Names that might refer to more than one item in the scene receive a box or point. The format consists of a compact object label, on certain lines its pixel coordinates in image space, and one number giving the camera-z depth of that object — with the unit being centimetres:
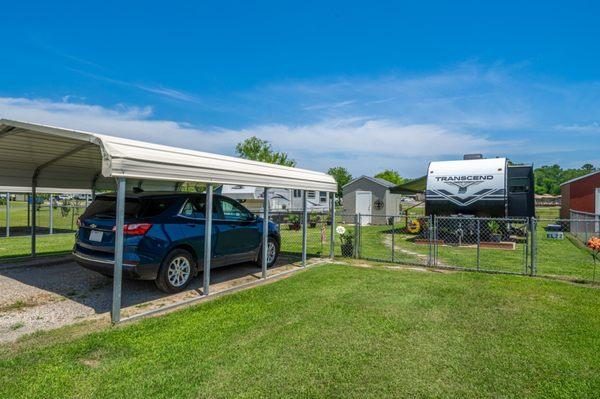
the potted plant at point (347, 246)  1045
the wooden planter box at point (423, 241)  1442
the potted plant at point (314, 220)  2138
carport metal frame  471
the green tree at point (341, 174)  6869
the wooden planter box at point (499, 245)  1329
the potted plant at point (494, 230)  1395
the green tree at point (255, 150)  3716
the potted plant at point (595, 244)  733
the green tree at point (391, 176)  6885
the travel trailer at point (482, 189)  1379
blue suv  572
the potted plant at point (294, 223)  1962
